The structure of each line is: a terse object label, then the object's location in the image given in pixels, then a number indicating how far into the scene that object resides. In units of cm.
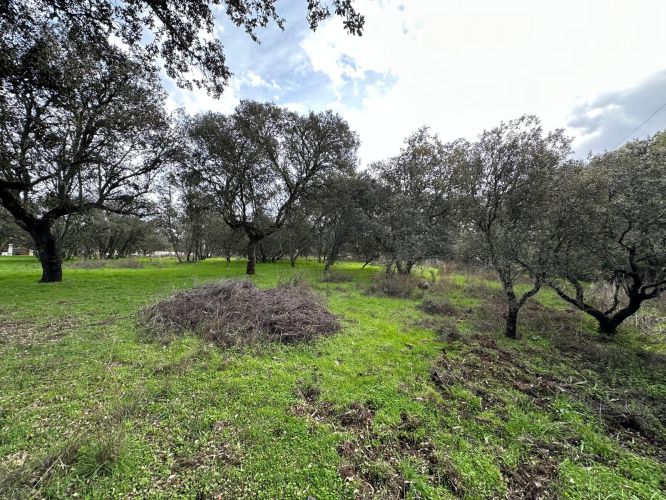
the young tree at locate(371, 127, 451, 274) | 1467
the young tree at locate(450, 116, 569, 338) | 650
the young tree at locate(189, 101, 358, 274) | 1593
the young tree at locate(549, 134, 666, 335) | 557
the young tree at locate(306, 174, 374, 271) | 1839
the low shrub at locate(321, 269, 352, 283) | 1575
